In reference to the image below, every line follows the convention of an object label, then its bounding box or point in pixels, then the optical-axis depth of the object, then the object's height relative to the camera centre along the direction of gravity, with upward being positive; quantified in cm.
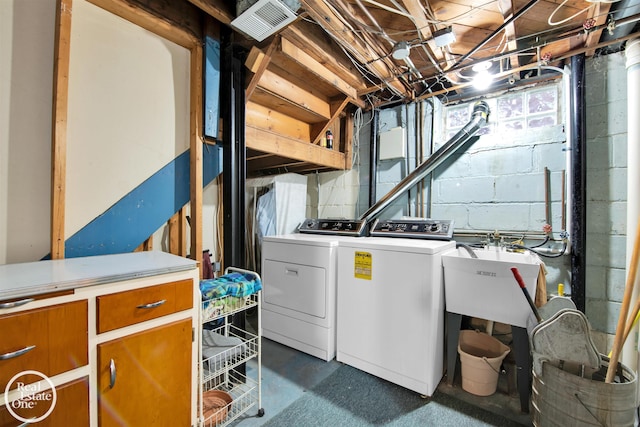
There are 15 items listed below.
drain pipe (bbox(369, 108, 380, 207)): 296 +64
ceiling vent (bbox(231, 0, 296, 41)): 149 +116
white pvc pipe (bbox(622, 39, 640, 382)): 165 +39
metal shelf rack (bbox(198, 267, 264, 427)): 140 -89
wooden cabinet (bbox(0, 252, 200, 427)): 82 -44
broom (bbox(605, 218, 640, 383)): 118 -47
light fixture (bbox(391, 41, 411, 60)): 180 +114
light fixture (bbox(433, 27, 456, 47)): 171 +117
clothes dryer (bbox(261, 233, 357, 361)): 209 -63
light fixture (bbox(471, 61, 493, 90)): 210 +116
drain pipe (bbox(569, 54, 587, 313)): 189 +17
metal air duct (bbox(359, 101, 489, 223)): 228 +53
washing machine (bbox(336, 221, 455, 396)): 169 -64
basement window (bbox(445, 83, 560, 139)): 215 +89
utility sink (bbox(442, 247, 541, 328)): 154 -42
